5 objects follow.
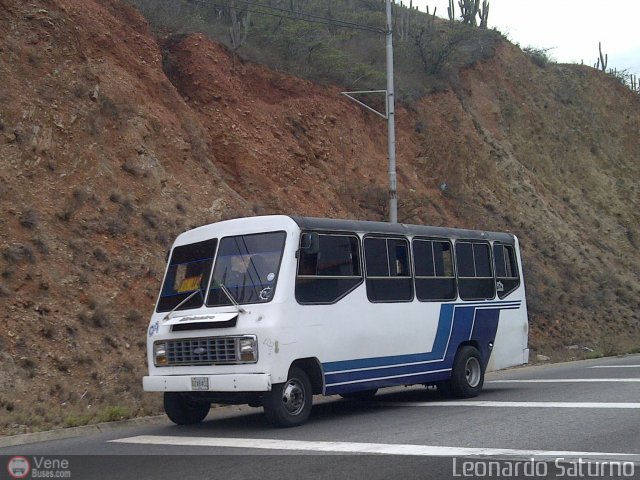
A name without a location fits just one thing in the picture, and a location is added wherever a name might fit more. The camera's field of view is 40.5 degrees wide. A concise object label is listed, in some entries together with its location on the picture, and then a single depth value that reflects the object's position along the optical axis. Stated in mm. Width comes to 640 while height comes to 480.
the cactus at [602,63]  54222
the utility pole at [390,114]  21672
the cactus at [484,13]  47094
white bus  11281
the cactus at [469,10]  46688
